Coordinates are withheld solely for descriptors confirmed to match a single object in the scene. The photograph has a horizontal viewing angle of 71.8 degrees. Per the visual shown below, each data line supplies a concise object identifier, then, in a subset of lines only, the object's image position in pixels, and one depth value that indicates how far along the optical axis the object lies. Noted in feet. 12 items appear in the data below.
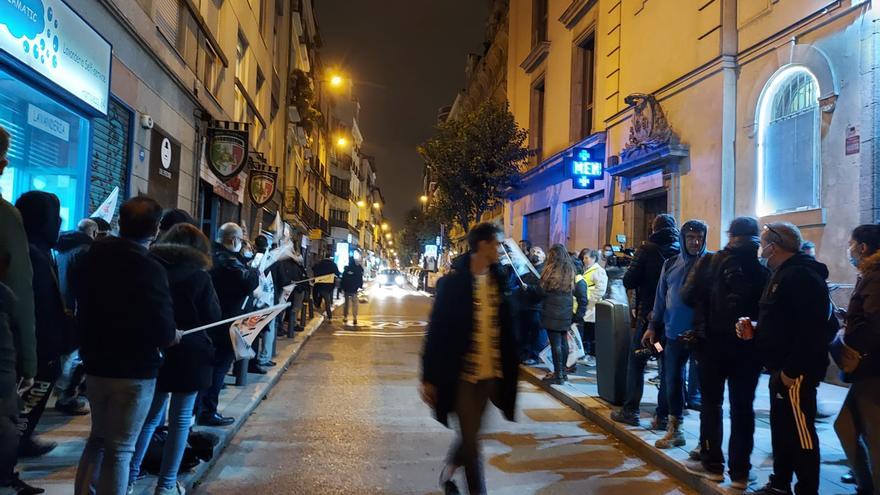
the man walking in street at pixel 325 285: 49.57
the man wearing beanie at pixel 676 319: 17.13
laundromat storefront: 20.80
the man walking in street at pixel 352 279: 52.60
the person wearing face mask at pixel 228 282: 18.04
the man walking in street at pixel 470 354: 12.01
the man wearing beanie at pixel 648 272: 19.76
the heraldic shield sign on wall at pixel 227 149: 46.03
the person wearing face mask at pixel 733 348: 14.70
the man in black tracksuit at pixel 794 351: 12.68
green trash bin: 22.48
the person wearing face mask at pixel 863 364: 12.71
